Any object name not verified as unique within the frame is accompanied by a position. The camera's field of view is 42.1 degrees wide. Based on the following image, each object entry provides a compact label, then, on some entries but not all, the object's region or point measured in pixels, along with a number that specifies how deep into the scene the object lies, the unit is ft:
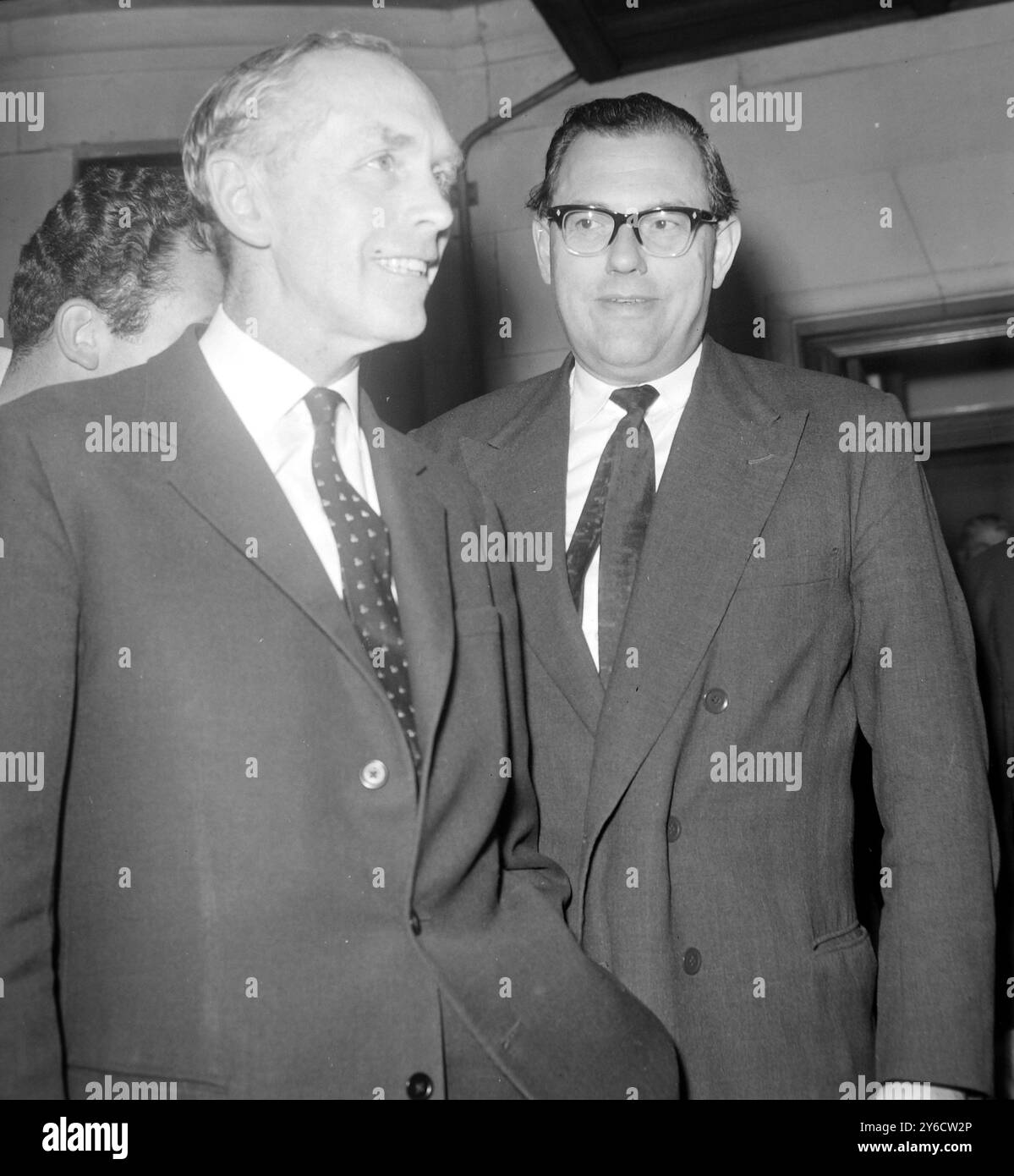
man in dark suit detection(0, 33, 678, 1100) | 3.14
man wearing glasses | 4.21
